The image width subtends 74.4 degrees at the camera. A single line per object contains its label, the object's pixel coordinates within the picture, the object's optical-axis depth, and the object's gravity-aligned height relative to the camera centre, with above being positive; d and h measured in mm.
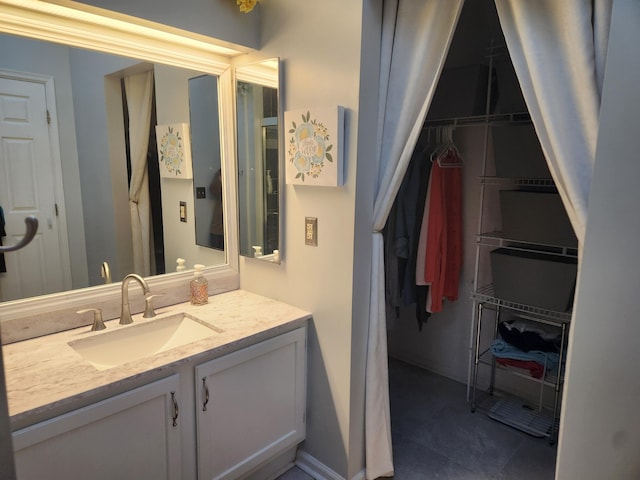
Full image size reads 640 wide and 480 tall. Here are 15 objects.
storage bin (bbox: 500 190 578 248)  2199 -204
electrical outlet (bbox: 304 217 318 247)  1970 -243
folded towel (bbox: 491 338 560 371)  2383 -999
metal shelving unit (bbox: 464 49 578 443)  2412 -845
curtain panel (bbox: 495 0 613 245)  1344 +340
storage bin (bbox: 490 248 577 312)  2211 -533
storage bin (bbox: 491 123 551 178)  2262 +151
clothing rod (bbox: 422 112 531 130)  2459 +371
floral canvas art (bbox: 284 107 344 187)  1779 +145
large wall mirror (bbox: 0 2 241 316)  1643 +74
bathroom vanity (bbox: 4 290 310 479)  1311 -791
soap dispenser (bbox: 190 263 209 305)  2141 -562
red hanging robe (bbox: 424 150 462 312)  2637 -338
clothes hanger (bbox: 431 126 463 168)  2670 +174
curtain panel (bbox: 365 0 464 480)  1725 +277
